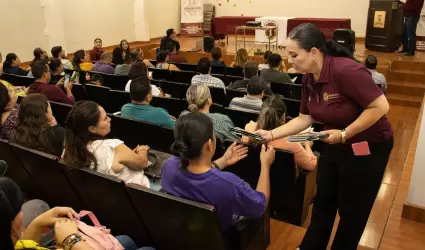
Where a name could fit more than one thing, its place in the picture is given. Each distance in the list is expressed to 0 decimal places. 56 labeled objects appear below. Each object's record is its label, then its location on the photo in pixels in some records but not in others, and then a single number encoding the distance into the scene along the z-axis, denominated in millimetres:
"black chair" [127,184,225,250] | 1507
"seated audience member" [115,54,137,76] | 5392
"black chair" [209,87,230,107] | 4136
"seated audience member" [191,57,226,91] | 4461
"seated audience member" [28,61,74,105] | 3861
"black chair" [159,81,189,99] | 4544
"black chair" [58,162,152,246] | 1751
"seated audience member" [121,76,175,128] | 3020
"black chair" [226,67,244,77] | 5801
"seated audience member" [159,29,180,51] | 8026
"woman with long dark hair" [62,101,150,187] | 1957
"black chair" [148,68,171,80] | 5484
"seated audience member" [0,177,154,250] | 1149
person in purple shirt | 1563
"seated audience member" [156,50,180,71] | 5902
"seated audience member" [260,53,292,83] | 4738
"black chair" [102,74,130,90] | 5027
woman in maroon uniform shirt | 1703
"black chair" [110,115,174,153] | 2850
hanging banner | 11773
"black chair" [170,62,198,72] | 6266
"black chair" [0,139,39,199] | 2238
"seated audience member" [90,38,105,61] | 7758
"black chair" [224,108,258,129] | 3150
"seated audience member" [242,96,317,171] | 2332
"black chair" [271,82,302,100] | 4543
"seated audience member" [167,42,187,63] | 7070
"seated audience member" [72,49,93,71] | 6152
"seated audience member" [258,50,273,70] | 5321
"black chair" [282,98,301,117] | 3648
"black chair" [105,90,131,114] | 4045
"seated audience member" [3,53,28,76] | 5616
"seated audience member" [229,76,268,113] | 3350
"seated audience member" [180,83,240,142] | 2689
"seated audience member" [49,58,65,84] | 4966
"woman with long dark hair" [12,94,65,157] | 2316
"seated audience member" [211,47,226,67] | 6080
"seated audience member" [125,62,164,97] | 4293
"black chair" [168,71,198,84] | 5268
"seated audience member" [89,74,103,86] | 4934
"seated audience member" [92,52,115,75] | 5695
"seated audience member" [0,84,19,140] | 2658
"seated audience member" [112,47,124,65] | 6754
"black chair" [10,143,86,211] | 1997
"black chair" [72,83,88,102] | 4490
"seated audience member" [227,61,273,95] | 4328
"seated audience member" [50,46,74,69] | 6080
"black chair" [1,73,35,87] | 4820
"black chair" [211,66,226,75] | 5926
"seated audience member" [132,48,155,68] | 5902
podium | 7457
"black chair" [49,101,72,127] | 3472
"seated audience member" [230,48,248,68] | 6062
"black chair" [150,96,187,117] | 3623
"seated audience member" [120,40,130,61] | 7404
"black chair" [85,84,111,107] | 4227
